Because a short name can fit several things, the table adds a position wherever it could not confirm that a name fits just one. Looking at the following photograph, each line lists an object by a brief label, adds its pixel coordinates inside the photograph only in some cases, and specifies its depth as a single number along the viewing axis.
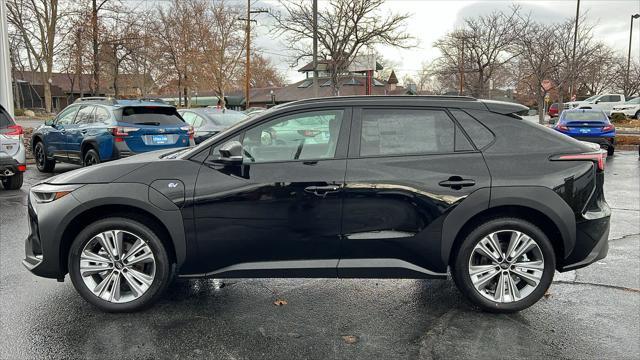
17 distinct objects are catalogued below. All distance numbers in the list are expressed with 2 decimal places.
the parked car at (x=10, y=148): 8.47
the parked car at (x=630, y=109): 32.66
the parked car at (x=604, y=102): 34.72
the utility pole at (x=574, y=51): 28.45
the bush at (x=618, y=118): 30.02
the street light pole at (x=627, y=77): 42.55
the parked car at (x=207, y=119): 11.82
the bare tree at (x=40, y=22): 24.70
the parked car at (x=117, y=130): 9.28
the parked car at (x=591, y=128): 15.51
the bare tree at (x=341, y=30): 22.00
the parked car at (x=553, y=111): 43.89
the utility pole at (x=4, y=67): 13.47
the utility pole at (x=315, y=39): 18.62
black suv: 3.64
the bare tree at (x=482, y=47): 30.11
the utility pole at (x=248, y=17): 31.08
